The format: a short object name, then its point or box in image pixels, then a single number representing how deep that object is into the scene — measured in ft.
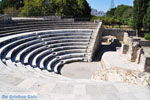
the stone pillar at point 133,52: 30.37
